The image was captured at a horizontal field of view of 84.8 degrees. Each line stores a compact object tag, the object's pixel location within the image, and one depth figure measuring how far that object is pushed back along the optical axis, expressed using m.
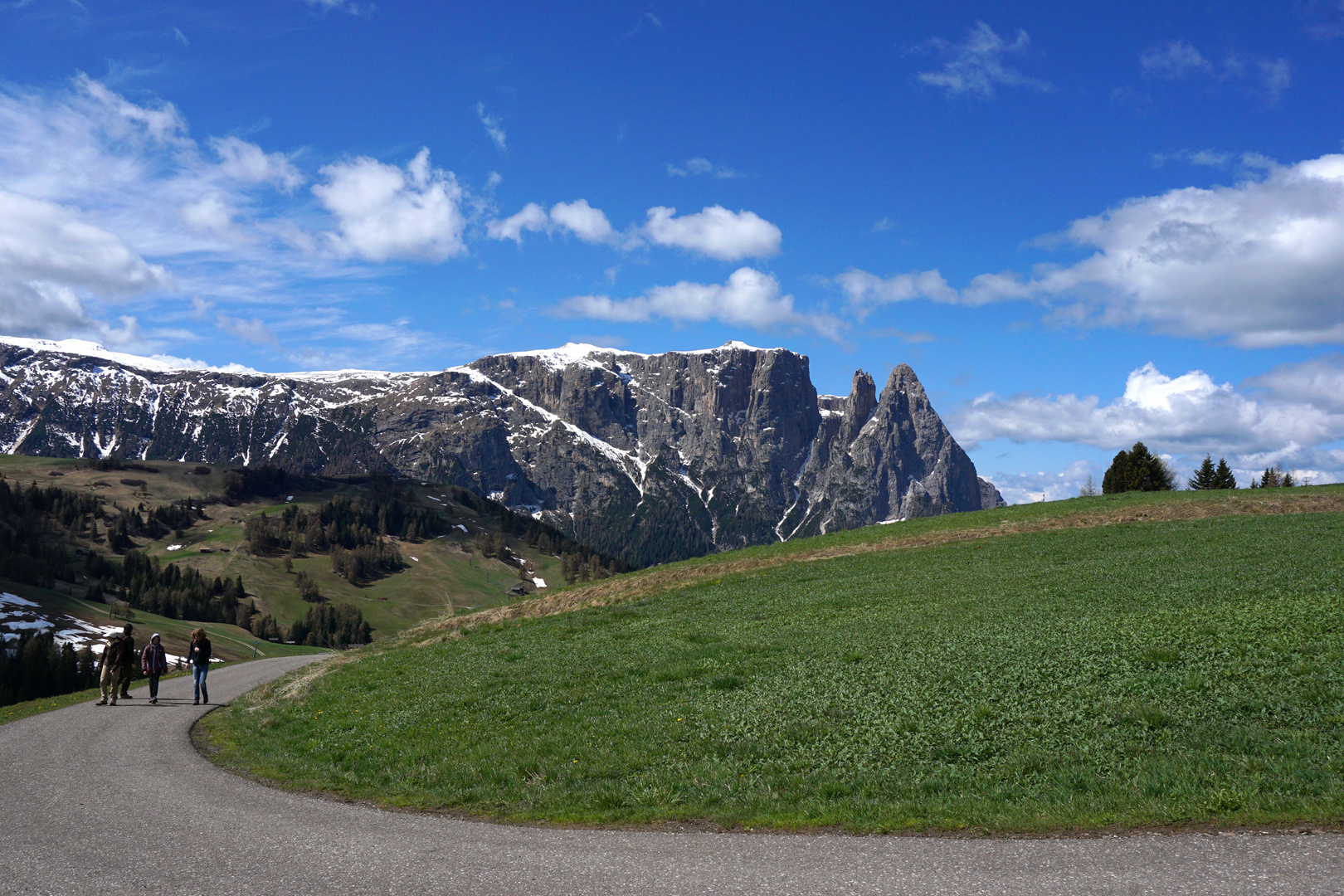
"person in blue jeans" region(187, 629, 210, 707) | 32.69
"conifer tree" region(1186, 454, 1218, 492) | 99.18
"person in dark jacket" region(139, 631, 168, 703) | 33.62
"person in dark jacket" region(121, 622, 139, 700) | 33.50
